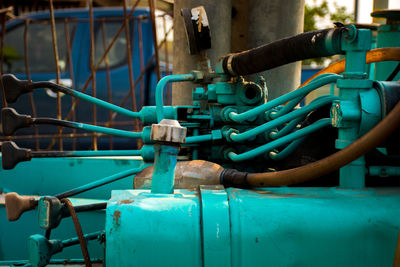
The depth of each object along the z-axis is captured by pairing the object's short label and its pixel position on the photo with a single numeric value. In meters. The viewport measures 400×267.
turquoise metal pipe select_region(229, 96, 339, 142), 1.39
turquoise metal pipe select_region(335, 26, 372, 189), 1.16
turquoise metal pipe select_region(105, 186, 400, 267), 1.07
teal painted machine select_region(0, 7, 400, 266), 1.08
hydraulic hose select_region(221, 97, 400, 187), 1.05
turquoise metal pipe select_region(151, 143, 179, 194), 1.20
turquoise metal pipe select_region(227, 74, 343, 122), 1.38
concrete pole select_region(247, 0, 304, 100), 2.17
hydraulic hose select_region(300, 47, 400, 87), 1.47
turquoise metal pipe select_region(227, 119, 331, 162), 1.35
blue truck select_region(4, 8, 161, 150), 4.77
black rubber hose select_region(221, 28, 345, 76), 1.24
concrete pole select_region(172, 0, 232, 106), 2.05
